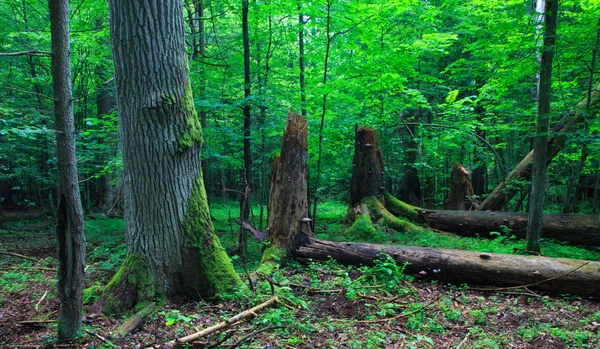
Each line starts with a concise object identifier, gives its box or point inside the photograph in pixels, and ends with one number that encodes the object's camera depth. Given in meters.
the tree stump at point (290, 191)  6.32
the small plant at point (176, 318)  3.27
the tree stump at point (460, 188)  10.98
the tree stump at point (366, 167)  10.00
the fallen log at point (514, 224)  7.35
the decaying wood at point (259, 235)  5.80
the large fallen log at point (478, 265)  4.81
